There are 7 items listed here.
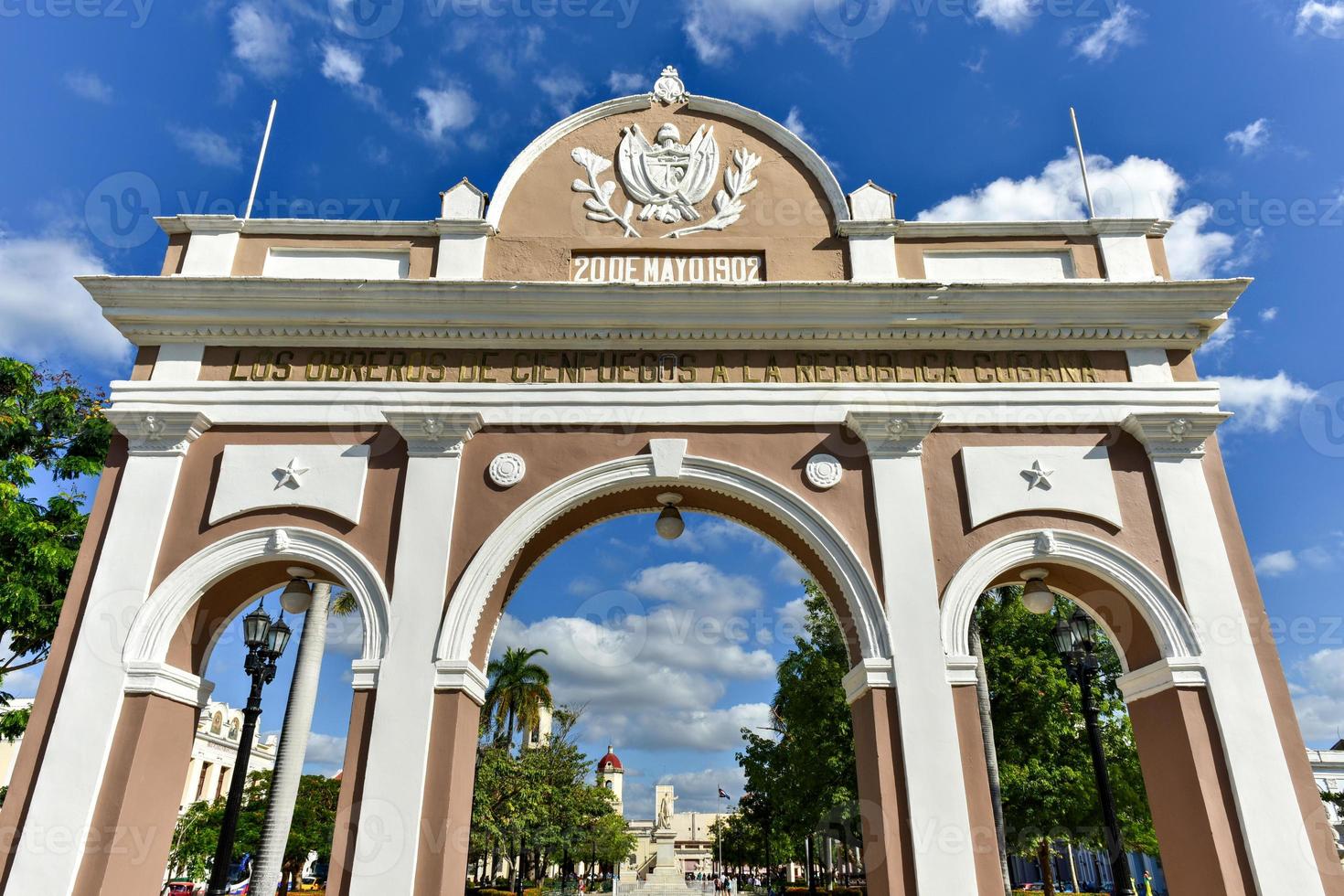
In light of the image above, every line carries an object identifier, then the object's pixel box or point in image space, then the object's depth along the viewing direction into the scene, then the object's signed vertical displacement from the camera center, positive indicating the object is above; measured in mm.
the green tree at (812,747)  21016 +2808
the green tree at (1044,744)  19609 +2603
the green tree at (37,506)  13453 +5522
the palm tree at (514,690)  32812 +6097
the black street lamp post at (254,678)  8586 +1813
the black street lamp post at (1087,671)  8539 +1917
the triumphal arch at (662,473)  8008 +3921
